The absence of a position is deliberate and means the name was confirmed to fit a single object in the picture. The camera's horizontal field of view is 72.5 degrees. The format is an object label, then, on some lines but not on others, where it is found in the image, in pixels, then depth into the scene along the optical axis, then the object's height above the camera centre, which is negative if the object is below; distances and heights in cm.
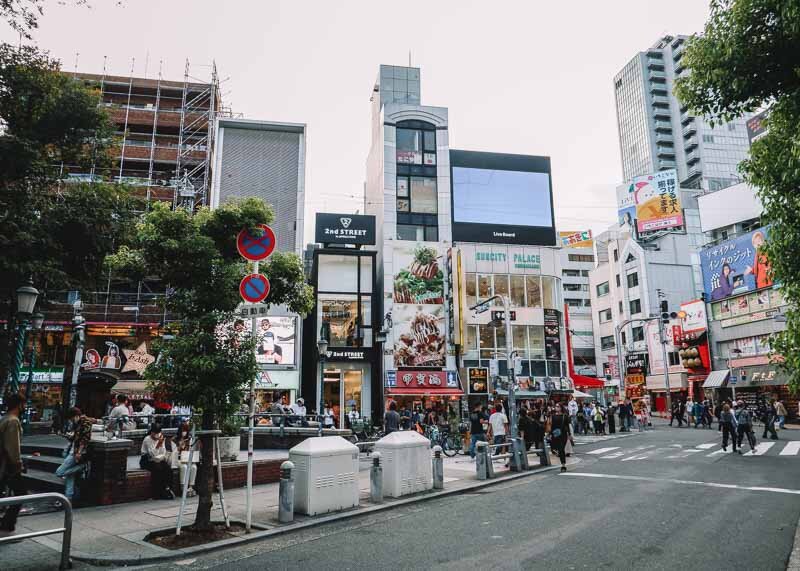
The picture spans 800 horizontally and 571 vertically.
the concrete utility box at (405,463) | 1184 -155
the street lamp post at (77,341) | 1942 +197
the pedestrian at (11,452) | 854 -88
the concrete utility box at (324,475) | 991 -151
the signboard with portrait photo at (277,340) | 3366 +324
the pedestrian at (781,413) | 3254 -136
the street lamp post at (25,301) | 1393 +235
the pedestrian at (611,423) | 3125 -181
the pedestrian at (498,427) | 1819 -117
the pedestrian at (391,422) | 2050 -110
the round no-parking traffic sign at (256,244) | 920 +249
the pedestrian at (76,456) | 1066 -119
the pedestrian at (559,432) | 1644 -125
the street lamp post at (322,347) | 2365 +200
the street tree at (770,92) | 758 +444
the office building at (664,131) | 9562 +4849
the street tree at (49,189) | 1622 +671
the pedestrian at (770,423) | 2605 -156
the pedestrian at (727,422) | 2016 -116
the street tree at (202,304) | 855 +148
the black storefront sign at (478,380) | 3609 +77
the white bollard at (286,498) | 934 -178
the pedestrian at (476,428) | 1934 -126
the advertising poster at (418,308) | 3641 +562
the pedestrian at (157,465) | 1164 -151
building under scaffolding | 4047 +2064
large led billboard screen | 4128 +1450
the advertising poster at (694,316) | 4825 +661
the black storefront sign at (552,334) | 3984 +415
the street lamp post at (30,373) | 1599 +78
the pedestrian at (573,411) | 3002 -108
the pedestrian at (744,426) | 2045 -135
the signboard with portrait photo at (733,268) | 4156 +970
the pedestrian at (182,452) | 1205 -133
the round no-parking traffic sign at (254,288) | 881 +168
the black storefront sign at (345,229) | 3700 +1096
